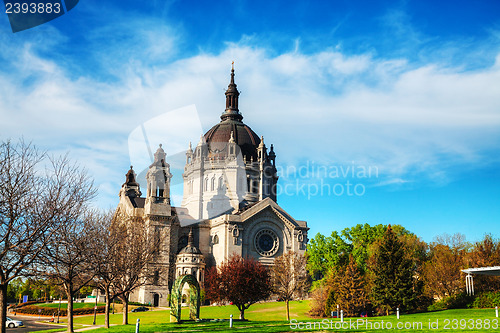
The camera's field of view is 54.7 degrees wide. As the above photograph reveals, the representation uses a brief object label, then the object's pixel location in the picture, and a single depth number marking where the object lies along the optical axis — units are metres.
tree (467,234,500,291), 47.81
